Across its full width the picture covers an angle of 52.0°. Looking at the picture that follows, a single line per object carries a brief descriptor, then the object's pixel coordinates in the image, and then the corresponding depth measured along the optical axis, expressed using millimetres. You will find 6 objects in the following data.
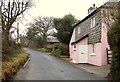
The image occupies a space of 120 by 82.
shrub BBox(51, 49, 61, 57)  22027
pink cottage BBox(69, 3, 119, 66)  12218
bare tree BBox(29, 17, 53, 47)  41126
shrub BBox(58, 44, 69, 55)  22630
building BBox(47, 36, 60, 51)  45302
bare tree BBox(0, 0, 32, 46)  19736
